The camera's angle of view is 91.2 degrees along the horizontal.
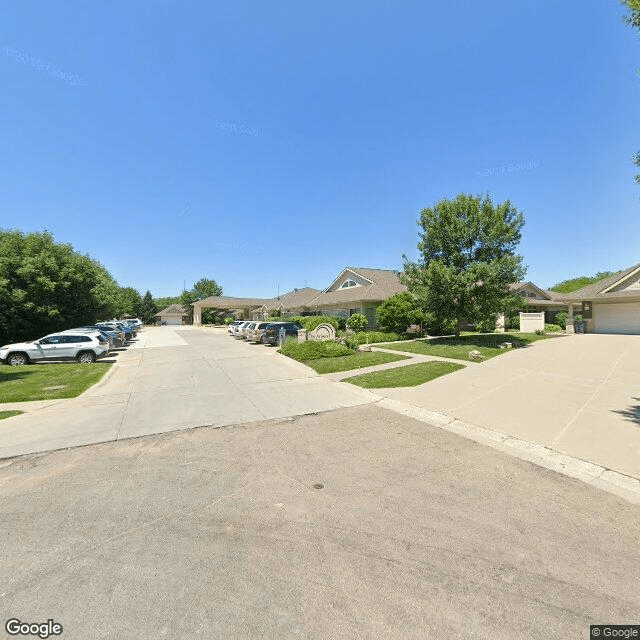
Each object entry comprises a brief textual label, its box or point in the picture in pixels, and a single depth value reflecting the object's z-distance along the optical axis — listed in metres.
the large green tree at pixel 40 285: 21.86
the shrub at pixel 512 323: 30.22
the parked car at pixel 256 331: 24.94
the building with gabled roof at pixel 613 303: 24.83
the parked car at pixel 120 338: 22.75
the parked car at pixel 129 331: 31.65
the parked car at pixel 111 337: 21.17
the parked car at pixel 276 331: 23.09
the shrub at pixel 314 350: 15.87
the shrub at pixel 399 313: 23.19
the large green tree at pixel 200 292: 93.44
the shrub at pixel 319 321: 26.88
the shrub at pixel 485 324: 18.70
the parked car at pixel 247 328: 26.97
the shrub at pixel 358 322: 25.97
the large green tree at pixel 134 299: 80.50
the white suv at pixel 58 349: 15.81
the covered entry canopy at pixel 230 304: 64.06
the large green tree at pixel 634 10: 6.88
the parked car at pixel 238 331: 29.76
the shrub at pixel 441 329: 22.94
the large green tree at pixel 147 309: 86.57
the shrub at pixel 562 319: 31.45
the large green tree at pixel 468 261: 17.81
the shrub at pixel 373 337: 21.30
